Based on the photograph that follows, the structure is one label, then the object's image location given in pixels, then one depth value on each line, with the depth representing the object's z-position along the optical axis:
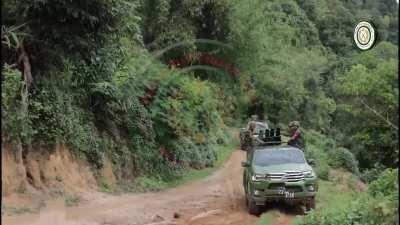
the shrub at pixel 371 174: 26.44
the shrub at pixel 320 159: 22.80
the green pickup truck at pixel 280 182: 13.62
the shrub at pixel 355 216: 8.33
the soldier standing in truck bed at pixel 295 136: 15.94
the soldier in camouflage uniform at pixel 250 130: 27.03
